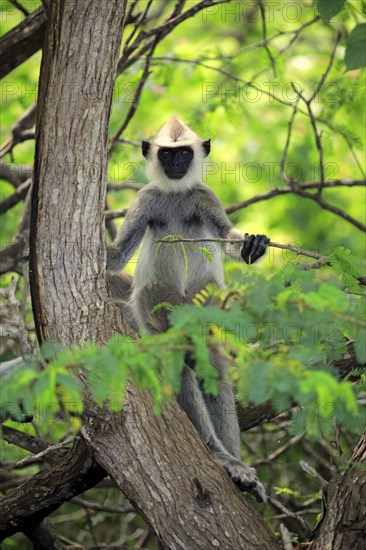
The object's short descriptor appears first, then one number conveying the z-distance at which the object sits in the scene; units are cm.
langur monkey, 1078
